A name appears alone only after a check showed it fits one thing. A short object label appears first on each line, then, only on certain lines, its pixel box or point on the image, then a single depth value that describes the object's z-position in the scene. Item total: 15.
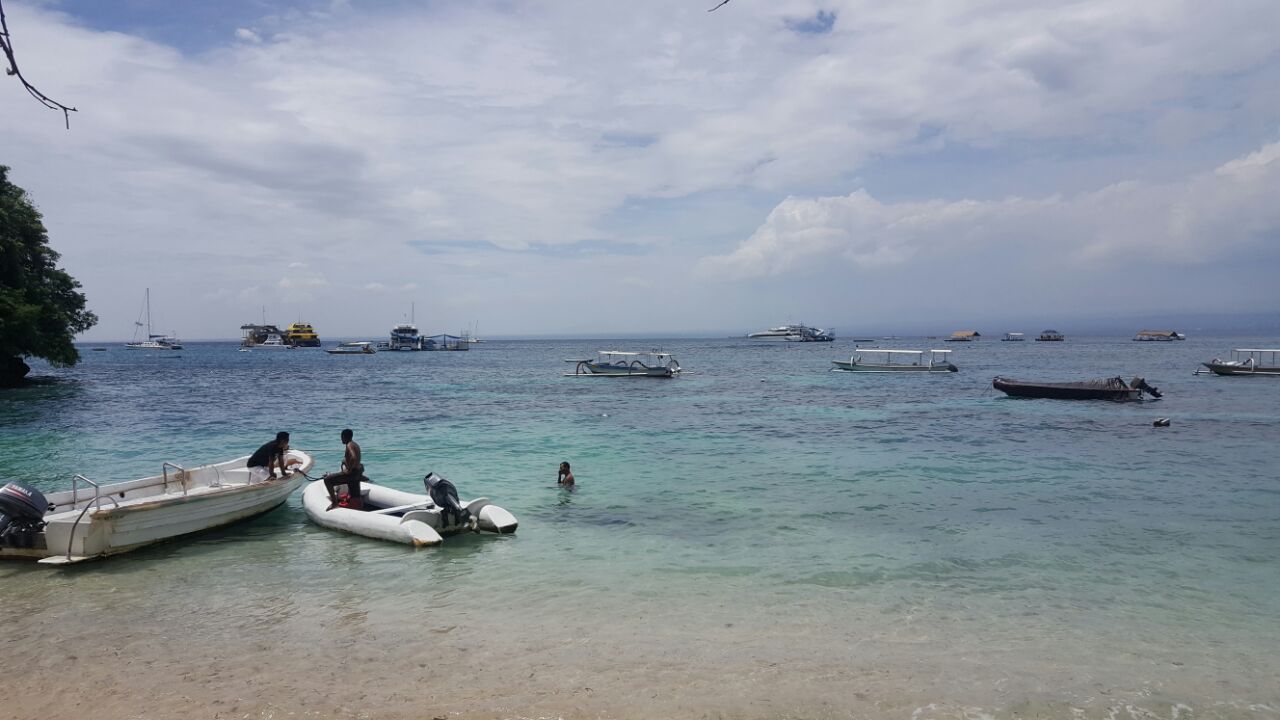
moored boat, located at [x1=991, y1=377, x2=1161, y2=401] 37.03
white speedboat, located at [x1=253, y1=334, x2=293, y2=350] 151.38
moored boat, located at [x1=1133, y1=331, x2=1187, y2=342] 148.75
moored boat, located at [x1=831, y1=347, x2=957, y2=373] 59.41
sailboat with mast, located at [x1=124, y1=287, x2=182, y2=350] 162.10
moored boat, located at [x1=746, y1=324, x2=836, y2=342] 168.38
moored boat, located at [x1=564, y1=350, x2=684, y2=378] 56.78
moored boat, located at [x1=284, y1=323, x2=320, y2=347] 140.50
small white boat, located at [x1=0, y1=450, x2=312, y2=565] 10.92
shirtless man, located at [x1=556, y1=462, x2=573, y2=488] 17.55
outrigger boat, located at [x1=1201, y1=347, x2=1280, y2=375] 51.19
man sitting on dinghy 13.61
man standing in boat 14.75
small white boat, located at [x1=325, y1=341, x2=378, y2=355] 114.76
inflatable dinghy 12.18
